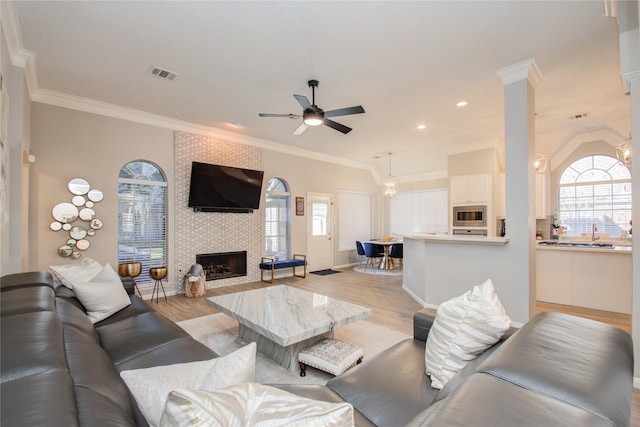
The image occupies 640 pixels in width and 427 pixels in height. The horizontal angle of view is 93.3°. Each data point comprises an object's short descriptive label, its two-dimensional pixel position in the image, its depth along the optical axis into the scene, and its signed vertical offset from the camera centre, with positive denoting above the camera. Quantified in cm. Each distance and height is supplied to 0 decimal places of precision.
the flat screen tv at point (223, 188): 539 +59
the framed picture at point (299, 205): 711 +32
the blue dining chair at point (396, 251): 734 -79
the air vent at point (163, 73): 346 +172
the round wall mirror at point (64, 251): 413 -43
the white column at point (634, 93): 231 +97
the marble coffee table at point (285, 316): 244 -88
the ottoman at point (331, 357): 229 -108
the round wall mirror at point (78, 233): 423 -19
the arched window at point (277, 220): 674 -2
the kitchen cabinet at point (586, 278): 399 -84
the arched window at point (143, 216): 479 +6
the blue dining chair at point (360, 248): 796 -78
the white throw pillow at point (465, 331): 146 -56
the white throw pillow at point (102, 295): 253 -65
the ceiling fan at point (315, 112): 346 +126
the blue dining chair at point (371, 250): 763 -79
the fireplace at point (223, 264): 564 -88
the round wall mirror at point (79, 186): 426 +48
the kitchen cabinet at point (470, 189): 636 +64
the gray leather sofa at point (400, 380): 66 -43
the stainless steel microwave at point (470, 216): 640 +5
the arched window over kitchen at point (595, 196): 587 +44
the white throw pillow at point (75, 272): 261 -47
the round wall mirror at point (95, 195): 439 +36
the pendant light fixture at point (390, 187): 770 +82
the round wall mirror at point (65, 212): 412 +11
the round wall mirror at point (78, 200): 425 +28
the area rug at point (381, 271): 711 -130
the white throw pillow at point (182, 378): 86 -47
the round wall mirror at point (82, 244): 426 -35
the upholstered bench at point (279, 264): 618 -94
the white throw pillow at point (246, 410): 60 -41
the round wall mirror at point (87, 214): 431 +8
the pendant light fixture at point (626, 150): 368 +85
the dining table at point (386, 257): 768 -100
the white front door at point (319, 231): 742 -31
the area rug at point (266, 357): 245 -128
